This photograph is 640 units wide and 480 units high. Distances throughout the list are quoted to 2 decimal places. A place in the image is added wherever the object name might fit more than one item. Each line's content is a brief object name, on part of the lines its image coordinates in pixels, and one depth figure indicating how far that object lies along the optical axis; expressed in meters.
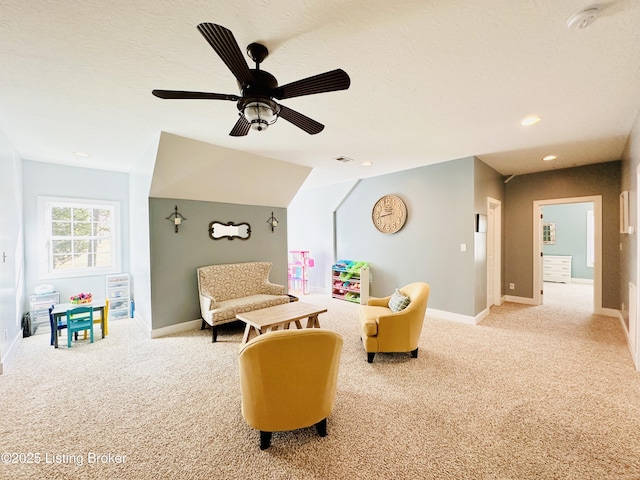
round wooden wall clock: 4.95
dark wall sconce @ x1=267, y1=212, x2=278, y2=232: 5.06
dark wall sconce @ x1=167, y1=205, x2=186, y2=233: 3.87
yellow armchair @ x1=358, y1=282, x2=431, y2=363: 2.85
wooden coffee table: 3.00
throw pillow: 3.07
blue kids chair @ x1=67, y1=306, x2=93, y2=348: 3.42
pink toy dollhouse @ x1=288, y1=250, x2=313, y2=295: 6.55
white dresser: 7.45
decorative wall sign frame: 4.30
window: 4.34
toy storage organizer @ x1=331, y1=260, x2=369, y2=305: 5.41
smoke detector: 1.42
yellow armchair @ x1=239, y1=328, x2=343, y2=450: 1.59
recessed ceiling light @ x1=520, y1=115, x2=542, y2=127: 2.76
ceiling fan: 1.34
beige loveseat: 3.62
